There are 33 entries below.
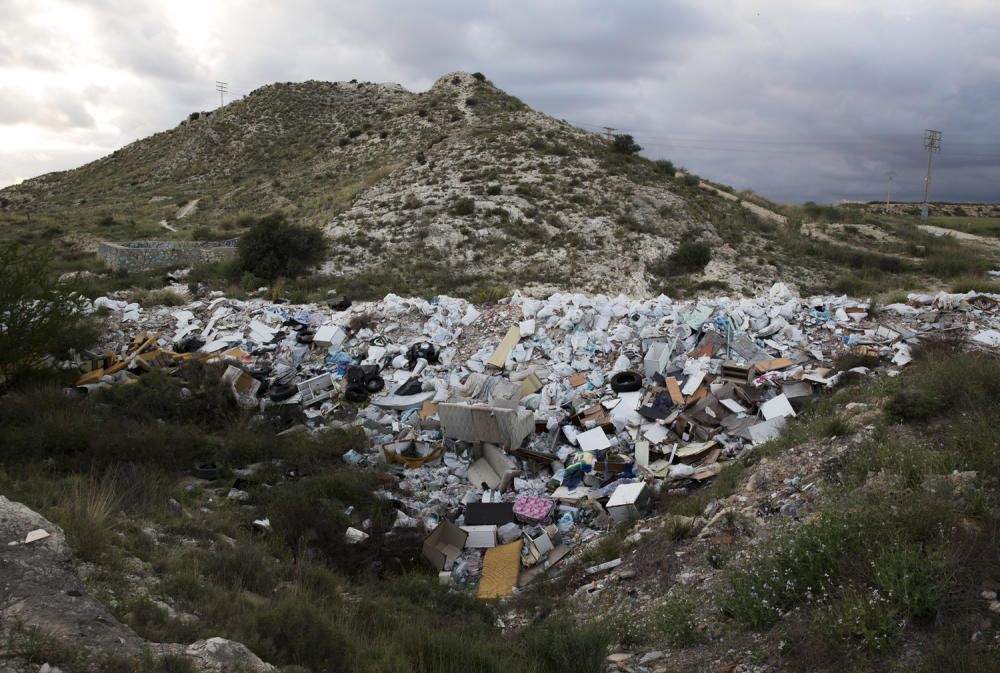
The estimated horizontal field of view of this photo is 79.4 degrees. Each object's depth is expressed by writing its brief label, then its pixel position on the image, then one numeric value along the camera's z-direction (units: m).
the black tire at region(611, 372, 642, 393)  8.65
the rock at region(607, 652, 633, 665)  3.91
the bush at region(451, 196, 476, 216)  23.27
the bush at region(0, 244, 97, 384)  8.27
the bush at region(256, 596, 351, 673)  3.68
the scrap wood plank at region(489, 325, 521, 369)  9.81
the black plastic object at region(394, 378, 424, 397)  9.56
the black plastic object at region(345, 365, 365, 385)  9.81
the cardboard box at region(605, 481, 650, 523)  6.29
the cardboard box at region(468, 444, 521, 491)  7.43
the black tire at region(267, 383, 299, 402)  9.41
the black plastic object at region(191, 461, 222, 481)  6.88
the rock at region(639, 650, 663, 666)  3.85
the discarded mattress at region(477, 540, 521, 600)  5.64
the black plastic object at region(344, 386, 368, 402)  9.49
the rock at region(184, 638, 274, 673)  3.33
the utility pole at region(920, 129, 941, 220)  54.66
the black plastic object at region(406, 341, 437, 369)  10.38
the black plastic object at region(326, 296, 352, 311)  13.20
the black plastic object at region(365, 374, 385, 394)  9.71
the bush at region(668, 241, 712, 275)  21.53
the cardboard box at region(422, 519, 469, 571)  6.06
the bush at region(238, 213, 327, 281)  18.69
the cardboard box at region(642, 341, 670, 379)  8.97
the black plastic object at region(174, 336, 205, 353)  11.44
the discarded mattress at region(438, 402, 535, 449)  7.71
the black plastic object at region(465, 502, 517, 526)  6.65
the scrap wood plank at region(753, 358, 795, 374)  8.47
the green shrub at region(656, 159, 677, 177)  30.90
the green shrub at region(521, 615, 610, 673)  3.80
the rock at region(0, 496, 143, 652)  3.28
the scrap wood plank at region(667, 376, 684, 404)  8.19
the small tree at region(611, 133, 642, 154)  32.34
